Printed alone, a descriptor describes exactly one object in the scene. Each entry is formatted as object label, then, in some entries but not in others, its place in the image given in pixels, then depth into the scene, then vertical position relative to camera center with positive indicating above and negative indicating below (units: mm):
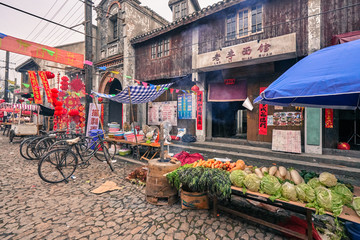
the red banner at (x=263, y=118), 8188 +123
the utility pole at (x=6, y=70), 22678 +6936
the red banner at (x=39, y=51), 7398 +3483
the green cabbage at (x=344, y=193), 2678 -1210
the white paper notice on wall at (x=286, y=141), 6953 -890
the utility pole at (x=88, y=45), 9109 +4250
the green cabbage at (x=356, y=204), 2431 -1276
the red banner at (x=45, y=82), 10034 +2393
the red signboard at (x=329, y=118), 6639 +111
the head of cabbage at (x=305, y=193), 2703 -1227
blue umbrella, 2252 +709
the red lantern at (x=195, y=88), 9664 +1911
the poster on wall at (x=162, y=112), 11578 +588
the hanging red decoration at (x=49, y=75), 9728 +2690
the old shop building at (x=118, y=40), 13164 +6964
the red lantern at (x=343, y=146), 6543 -1017
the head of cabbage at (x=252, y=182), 3117 -1193
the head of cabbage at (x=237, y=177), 3293 -1170
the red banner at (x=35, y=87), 10606 +2148
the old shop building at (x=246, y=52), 6688 +3377
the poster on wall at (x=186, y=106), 10656 +957
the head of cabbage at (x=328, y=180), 2896 -1063
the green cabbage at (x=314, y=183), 2963 -1147
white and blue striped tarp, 7973 +1372
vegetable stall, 2579 -1250
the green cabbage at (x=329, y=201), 2479 -1260
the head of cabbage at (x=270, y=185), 2962 -1198
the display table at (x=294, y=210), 2441 -1515
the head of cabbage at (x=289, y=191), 2803 -1239
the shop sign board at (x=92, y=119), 9836 +50
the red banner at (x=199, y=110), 9914 +626
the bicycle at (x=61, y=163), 5414 -1526
